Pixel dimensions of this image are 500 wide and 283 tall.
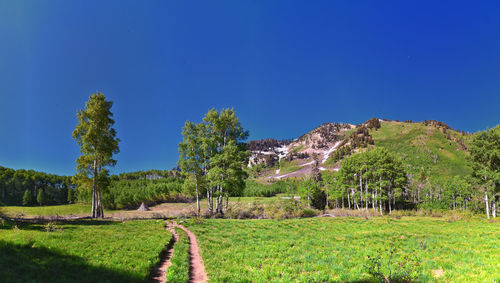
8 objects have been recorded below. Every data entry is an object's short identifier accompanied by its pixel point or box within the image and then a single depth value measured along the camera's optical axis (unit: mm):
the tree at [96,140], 28719
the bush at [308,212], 38131
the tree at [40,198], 116125
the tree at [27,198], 114375
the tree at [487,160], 37031
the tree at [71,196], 124969
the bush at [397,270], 7883
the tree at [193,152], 35031
